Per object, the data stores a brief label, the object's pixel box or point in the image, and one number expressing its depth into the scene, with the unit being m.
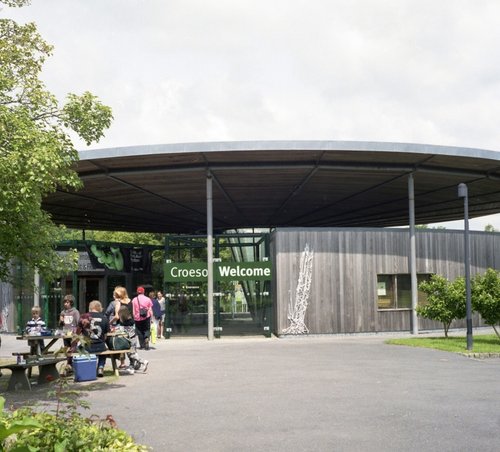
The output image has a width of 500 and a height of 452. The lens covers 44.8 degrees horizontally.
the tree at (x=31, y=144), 8.91
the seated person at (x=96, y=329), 12.27
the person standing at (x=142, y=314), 16.95
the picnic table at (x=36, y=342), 12.79
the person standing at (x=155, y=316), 20.19
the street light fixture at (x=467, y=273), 15.92
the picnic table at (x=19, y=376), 11.01
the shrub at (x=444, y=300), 18.28
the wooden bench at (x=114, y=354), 12.18
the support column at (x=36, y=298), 25.85
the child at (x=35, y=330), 13.36
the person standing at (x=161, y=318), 22.43
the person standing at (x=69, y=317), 14.77
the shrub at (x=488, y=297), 17.59
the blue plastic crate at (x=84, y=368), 11.80
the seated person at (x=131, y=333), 12.85
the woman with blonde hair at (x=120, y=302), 13.23
